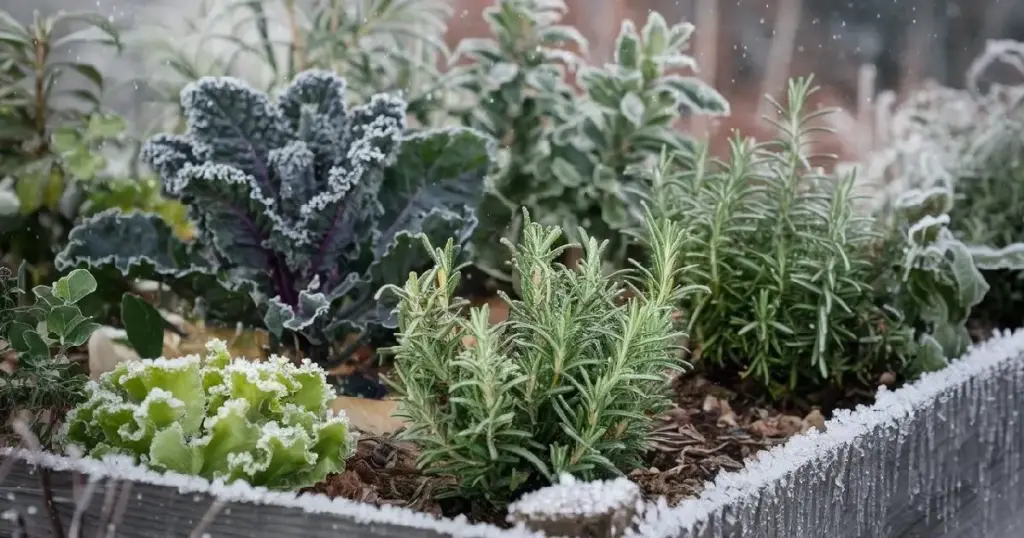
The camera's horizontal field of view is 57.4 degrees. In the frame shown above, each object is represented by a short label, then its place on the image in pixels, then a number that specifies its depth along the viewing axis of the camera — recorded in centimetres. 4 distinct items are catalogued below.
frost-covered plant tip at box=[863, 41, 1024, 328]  143
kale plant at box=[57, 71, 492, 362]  98
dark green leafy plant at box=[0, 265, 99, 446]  70
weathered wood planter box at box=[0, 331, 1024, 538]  59
